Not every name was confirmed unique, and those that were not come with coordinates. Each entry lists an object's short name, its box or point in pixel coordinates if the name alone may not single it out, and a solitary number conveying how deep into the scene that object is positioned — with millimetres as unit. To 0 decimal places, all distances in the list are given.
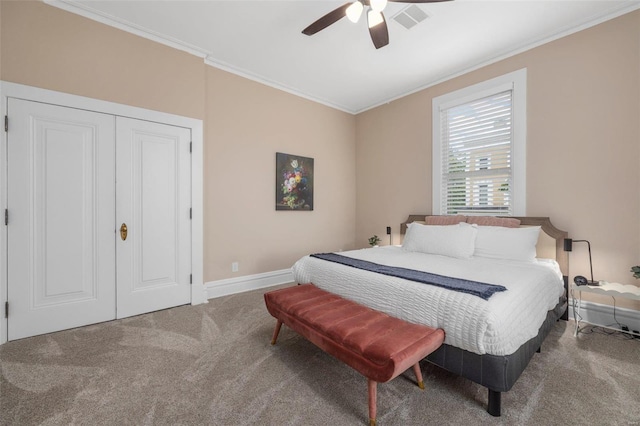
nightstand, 2180
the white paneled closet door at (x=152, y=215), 2762
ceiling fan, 1968
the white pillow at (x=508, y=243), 2629
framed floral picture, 4070
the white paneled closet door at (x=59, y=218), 2297
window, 3129
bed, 1449
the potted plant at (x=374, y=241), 4473
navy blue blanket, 1638
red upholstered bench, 1351
